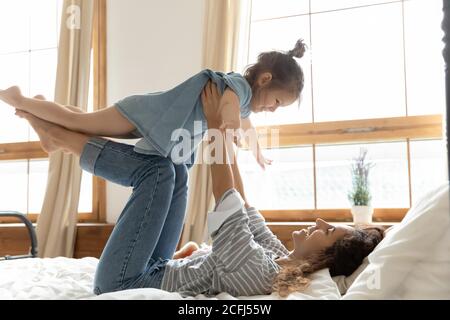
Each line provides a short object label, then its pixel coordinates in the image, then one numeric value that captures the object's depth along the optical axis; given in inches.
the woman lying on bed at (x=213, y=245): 50.4
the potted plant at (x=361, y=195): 97.2
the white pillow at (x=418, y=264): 39.5
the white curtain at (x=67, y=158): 122.0
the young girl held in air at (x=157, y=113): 59.2
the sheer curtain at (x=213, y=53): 108.1
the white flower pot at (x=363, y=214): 96.9
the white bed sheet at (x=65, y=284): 45.8
